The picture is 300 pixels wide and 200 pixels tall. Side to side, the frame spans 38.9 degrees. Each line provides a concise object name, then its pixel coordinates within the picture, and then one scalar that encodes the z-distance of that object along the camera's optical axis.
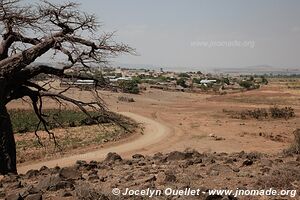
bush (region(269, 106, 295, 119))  37.74
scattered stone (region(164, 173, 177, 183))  8.41
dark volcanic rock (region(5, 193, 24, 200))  7.00
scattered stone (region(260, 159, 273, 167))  9.94
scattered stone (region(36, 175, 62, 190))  7.99
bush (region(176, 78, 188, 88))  87.94
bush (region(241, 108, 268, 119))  37.78
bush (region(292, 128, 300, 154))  12.71
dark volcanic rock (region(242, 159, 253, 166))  10.19
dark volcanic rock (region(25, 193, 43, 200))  7.07
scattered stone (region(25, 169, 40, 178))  10.40
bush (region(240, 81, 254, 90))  95.71
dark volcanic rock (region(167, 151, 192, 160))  11.58
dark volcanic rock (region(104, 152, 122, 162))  12.38
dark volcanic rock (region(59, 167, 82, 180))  9.05
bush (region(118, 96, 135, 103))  56.22
